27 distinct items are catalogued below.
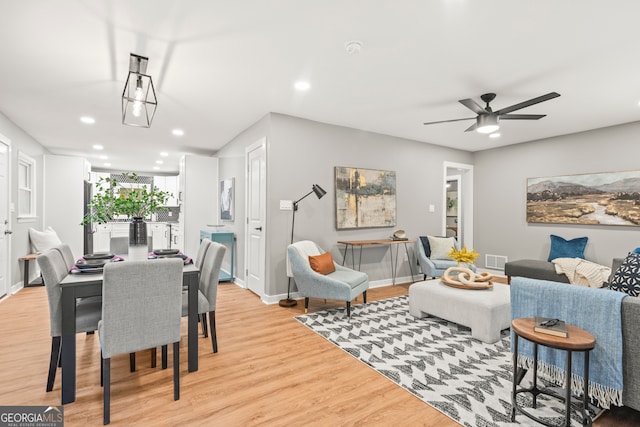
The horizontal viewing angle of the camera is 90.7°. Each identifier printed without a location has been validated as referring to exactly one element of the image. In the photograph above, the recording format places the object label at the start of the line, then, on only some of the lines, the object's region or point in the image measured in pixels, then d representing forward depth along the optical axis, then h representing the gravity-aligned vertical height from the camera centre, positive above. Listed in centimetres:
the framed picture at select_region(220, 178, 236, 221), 553 +21
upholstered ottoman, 291 -94
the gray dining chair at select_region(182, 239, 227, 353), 263 -68
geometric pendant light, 255 +123
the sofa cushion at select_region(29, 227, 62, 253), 508 -51
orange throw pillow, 378 -64
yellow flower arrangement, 355 -50
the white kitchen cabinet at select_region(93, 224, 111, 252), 780 -71
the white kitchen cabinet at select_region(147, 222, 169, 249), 831 -64
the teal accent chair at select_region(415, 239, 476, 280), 488 -82
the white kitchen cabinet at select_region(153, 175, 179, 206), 909 +77
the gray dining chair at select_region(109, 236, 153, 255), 363 -42
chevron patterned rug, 193 -120
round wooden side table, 155 -66
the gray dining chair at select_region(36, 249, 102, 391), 194 -67
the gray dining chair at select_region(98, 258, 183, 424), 181 -60
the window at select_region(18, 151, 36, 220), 502 +37
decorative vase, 288 -24
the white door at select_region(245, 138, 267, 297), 419 -7
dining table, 191 -66
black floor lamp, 396 -6
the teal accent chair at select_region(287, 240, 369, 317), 350 -80
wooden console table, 451 -47
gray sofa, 160 -71
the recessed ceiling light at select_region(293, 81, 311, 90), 316 +128
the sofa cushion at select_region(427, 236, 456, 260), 513 -56
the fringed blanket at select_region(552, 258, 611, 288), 392 -76
